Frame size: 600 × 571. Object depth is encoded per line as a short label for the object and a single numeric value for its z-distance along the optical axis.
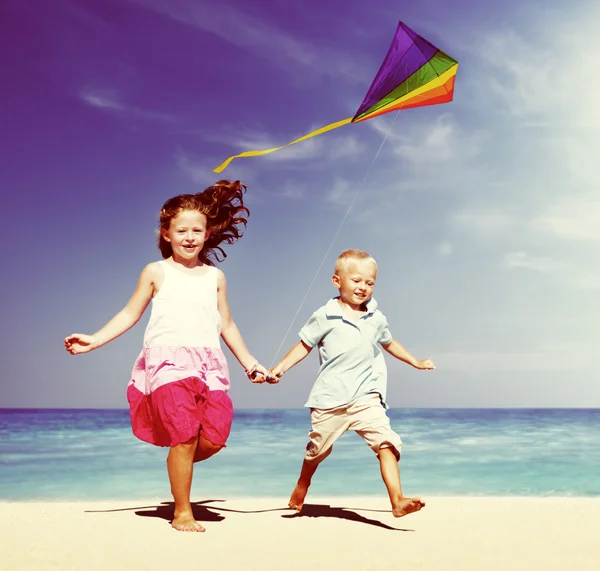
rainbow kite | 5.56
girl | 4.27
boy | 4.72
